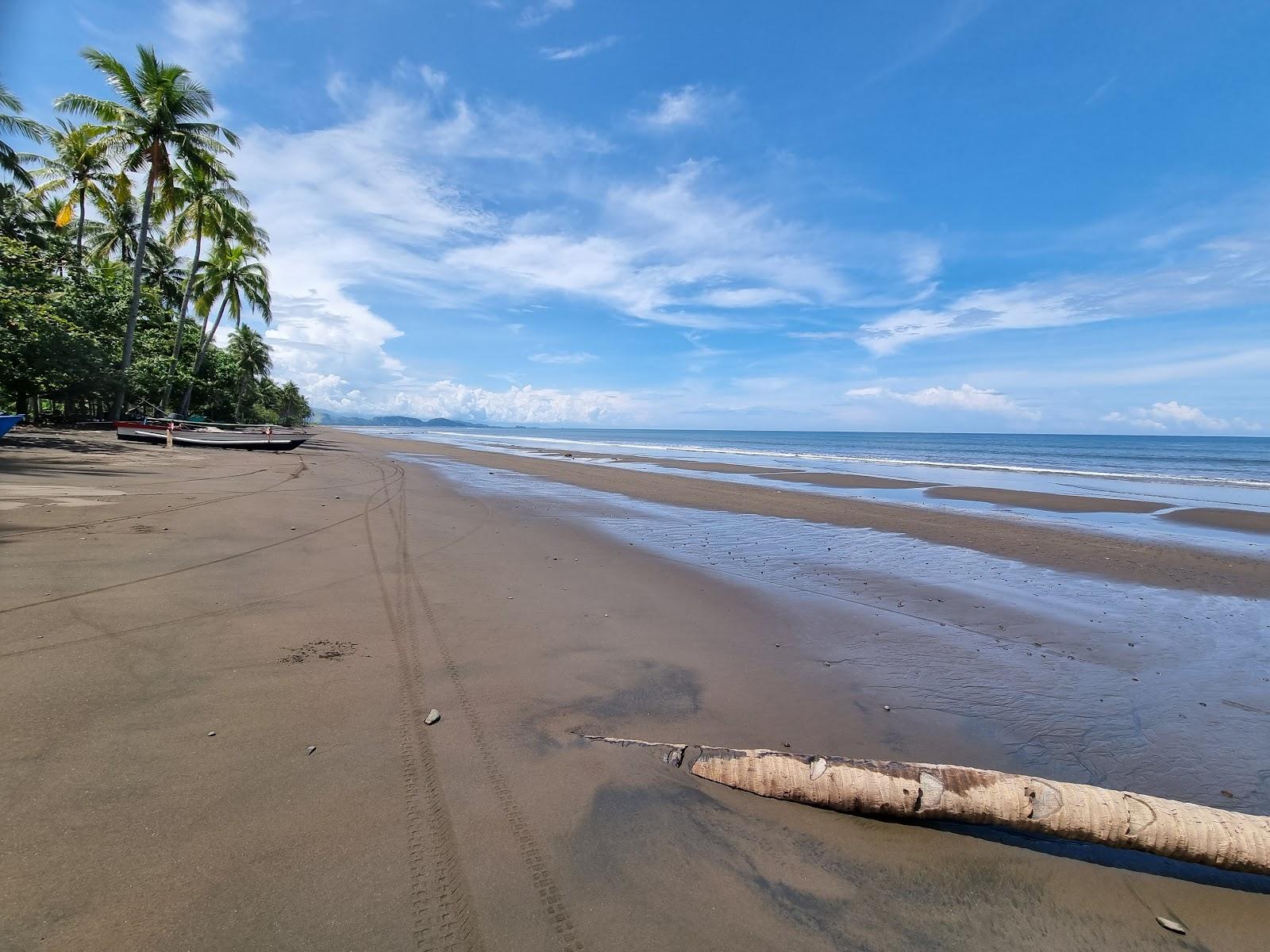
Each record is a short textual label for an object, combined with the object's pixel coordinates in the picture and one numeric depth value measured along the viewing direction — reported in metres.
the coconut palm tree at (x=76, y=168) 23.20
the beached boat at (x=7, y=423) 15.51
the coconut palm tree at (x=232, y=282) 37.09
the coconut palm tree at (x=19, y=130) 22.20
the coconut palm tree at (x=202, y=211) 25.28
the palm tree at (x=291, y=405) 93.16
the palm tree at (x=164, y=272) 38.06
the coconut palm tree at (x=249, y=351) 55.91
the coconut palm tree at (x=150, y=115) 21.72
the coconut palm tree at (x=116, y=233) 33.72
